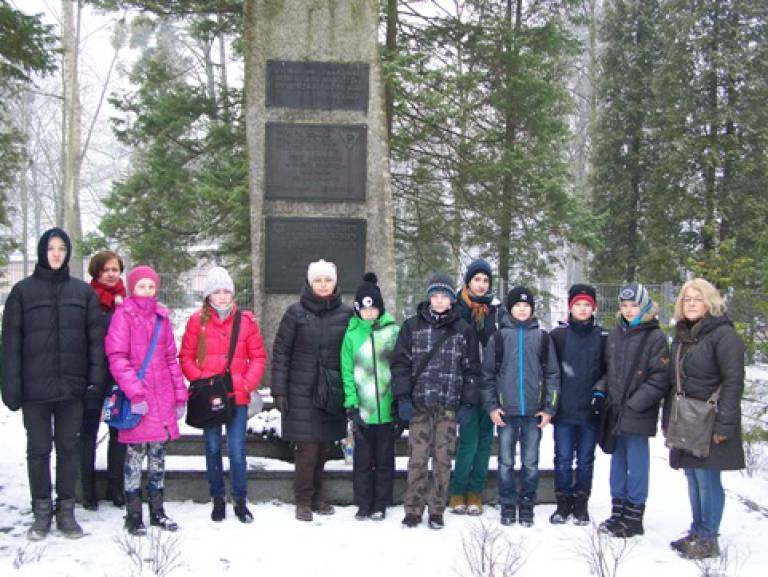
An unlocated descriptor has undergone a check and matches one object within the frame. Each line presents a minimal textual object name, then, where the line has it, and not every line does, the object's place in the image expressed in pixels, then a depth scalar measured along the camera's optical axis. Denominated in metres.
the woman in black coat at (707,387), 4.46
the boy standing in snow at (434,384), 5.02
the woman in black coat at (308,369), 5.14
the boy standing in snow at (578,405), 5.12
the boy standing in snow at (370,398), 5.10
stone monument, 6.51
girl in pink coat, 4.71
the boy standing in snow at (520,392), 5.10
